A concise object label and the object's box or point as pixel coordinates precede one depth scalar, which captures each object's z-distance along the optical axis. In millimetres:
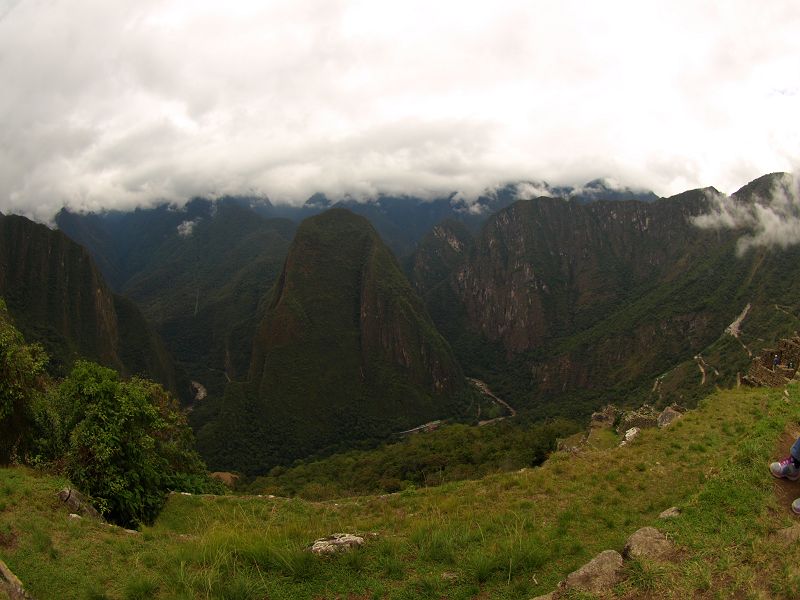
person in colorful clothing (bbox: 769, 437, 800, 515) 7668
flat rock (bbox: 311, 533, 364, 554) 6984
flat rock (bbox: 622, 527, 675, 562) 6250
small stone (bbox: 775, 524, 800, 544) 6332
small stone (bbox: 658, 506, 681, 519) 7355
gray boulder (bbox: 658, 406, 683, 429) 23250
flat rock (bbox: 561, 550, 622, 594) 5742
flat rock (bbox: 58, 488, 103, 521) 10211
